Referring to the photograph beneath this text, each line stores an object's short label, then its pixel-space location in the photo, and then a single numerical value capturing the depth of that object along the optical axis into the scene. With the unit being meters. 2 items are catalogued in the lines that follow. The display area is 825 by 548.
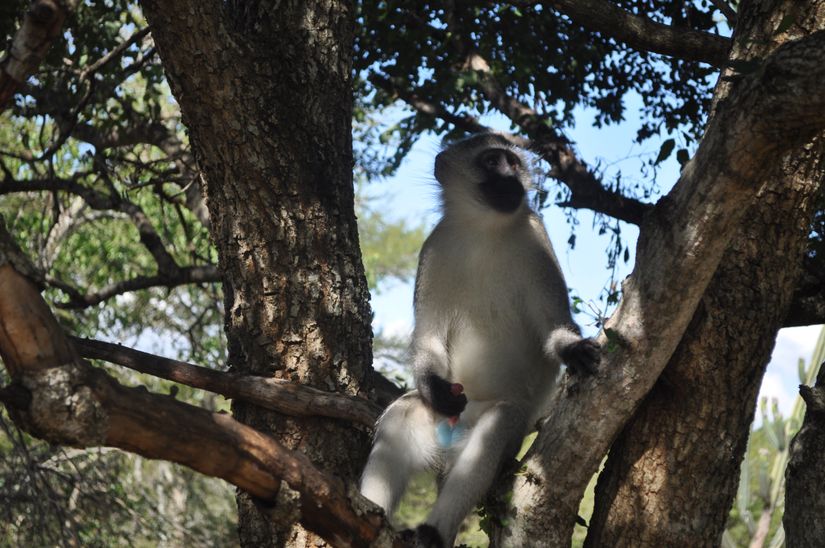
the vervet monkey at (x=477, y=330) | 3.59
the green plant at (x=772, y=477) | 6.94
